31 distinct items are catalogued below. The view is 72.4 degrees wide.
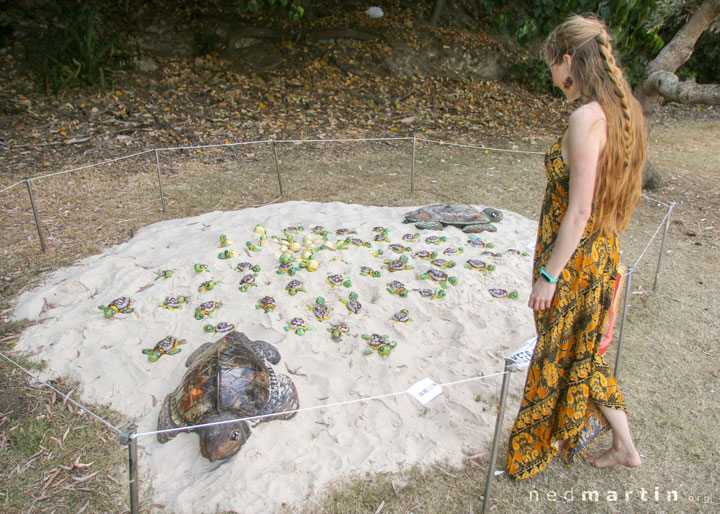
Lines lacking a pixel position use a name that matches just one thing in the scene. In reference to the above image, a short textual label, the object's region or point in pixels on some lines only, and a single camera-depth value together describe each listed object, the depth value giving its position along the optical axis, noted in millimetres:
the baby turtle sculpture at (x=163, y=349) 2928
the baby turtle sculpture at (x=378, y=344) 2949
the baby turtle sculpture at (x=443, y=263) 3891
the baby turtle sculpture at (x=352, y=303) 3334
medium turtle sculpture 4590
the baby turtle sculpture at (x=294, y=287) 3445
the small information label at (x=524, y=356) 2207
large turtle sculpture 2283
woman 1731
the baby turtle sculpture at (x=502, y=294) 3529
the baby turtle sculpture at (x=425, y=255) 4031
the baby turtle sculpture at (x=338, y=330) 3065
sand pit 2301
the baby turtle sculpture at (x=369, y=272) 3719
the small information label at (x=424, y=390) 2047
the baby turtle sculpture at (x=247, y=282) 3502
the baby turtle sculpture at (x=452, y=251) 4098
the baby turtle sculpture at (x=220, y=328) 3125
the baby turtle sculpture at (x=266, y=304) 3289
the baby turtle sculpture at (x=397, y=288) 3476
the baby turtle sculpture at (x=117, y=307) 3271
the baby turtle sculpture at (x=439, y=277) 3648
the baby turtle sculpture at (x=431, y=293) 3506
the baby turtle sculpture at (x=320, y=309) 3246
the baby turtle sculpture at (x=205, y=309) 3262
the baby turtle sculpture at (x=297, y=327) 3117
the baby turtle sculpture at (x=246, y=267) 3681
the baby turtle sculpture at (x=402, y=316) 3244
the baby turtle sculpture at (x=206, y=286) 3502
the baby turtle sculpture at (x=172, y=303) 3350
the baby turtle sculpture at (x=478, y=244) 4298
